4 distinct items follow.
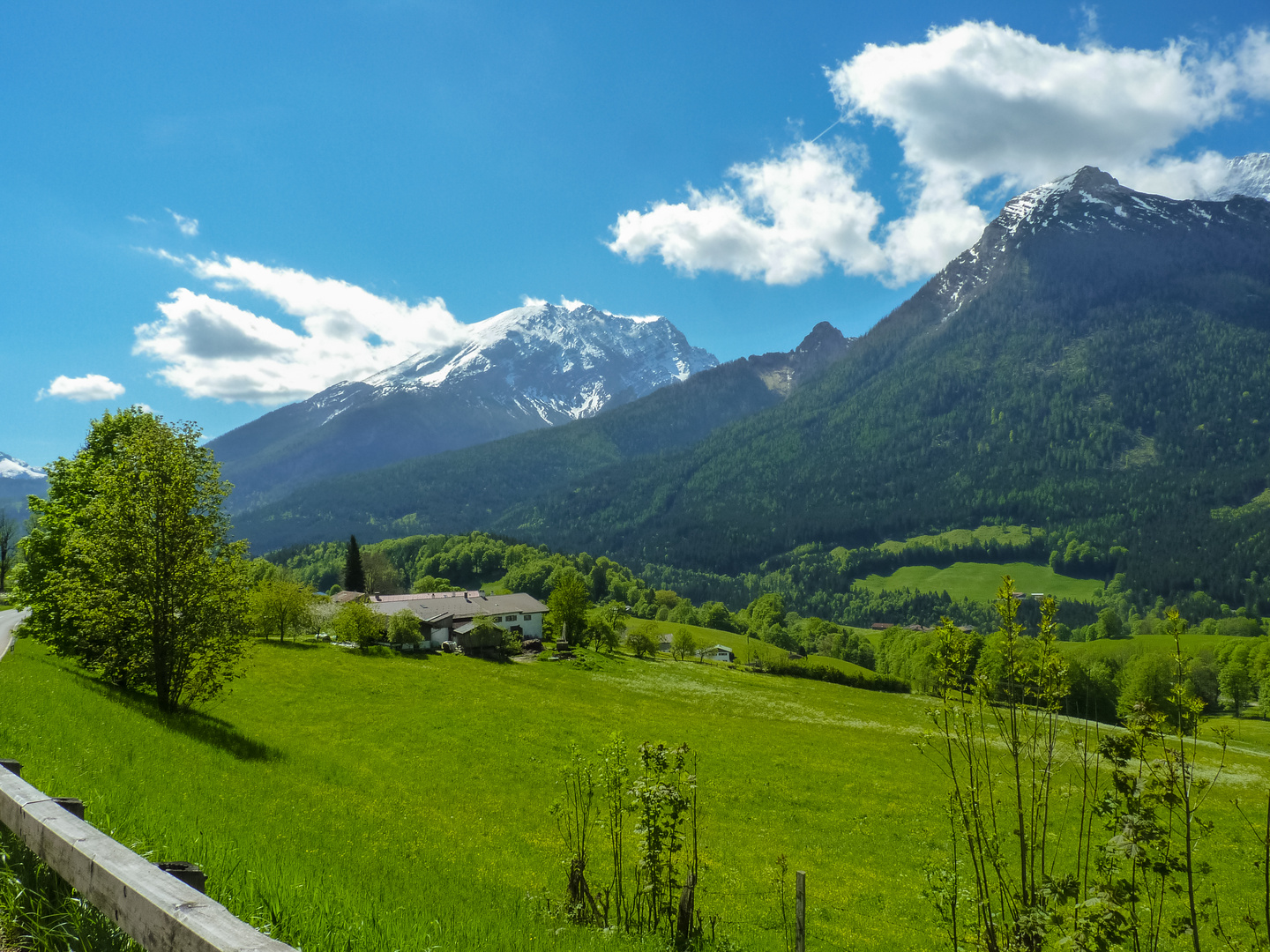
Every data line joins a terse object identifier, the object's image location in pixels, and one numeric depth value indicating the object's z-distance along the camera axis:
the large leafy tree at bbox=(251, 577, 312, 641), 70.89
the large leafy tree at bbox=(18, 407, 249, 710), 22.33
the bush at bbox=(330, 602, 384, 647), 75.12
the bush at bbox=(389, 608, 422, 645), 82.12
